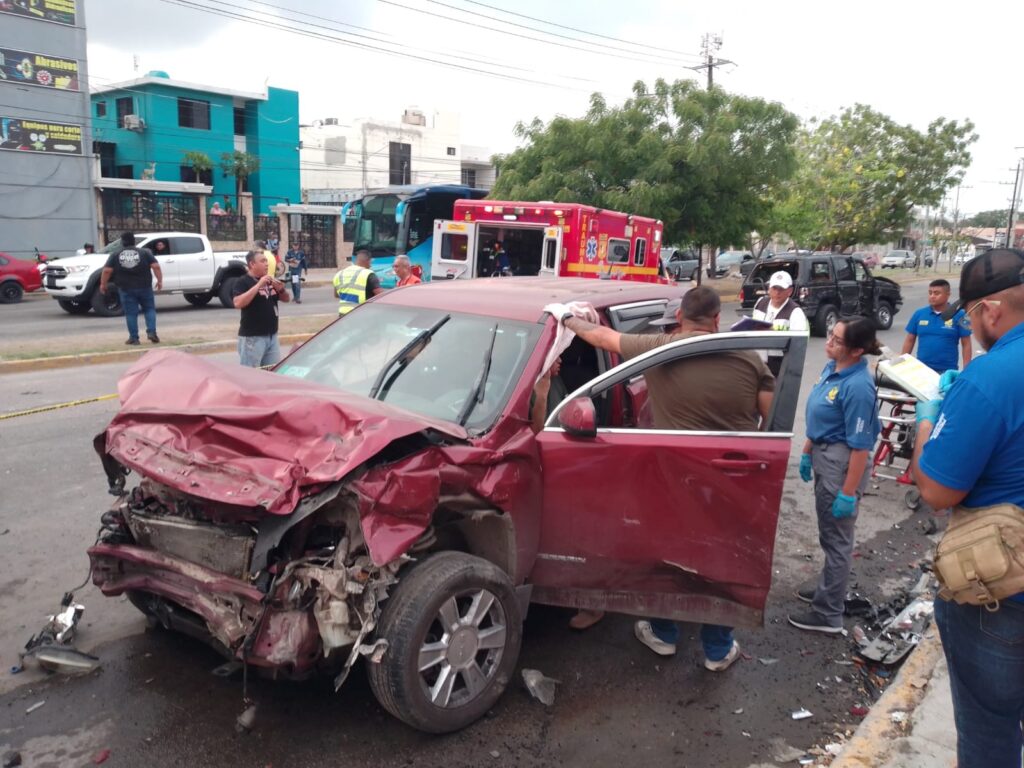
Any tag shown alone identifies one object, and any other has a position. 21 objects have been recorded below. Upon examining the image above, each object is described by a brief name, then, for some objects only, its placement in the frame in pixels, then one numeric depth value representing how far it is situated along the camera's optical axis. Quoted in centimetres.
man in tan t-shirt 369
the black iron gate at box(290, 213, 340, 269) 3872
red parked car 2145
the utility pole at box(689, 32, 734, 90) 3131
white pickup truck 1800
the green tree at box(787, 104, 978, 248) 3069
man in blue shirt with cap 217
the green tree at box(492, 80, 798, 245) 2266
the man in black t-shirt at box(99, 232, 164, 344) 1220
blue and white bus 2098
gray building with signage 2812
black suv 1720
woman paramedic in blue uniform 413
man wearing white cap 721
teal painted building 4388
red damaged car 297
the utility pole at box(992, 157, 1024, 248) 6038
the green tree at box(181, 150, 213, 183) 4341
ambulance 1579
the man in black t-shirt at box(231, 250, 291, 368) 808
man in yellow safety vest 933
